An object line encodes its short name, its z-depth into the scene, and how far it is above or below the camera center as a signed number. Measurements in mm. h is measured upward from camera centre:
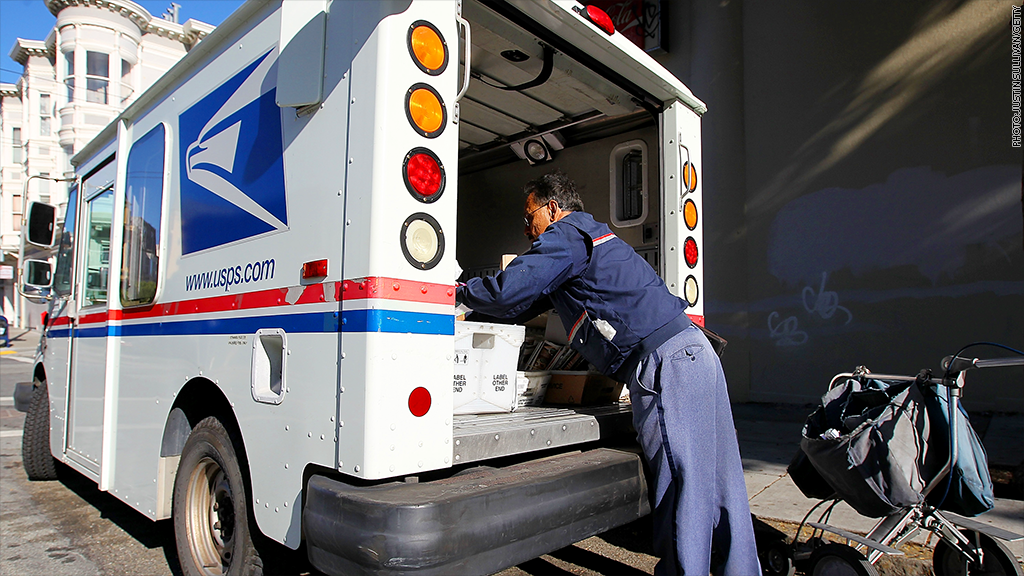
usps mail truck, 1935 +138
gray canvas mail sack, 2465 -500
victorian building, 26891 +11056
